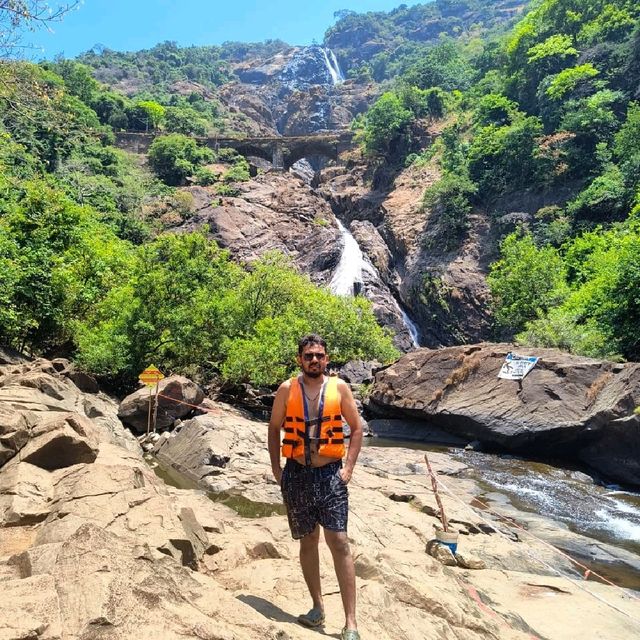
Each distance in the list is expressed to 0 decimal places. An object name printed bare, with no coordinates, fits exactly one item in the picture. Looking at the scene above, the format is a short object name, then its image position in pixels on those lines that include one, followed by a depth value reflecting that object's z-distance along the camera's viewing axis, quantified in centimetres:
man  366
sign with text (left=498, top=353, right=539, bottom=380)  1617
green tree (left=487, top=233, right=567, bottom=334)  2745
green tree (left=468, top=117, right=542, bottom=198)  3591
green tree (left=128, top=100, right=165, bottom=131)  5953
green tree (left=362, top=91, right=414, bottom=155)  4766
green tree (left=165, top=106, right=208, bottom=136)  5928
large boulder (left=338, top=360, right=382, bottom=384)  2425
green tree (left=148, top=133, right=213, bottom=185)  4975
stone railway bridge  5556
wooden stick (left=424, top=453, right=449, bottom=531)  734
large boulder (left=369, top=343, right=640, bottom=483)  1323
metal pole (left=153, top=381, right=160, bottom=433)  1320
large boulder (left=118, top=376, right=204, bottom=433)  1405
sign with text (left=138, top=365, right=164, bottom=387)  1279
